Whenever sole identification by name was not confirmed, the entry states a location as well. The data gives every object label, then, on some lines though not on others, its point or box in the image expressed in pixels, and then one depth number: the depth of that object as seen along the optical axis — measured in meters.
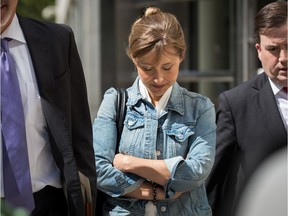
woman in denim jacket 3.42
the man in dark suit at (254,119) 3.67
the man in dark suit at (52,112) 3.27
